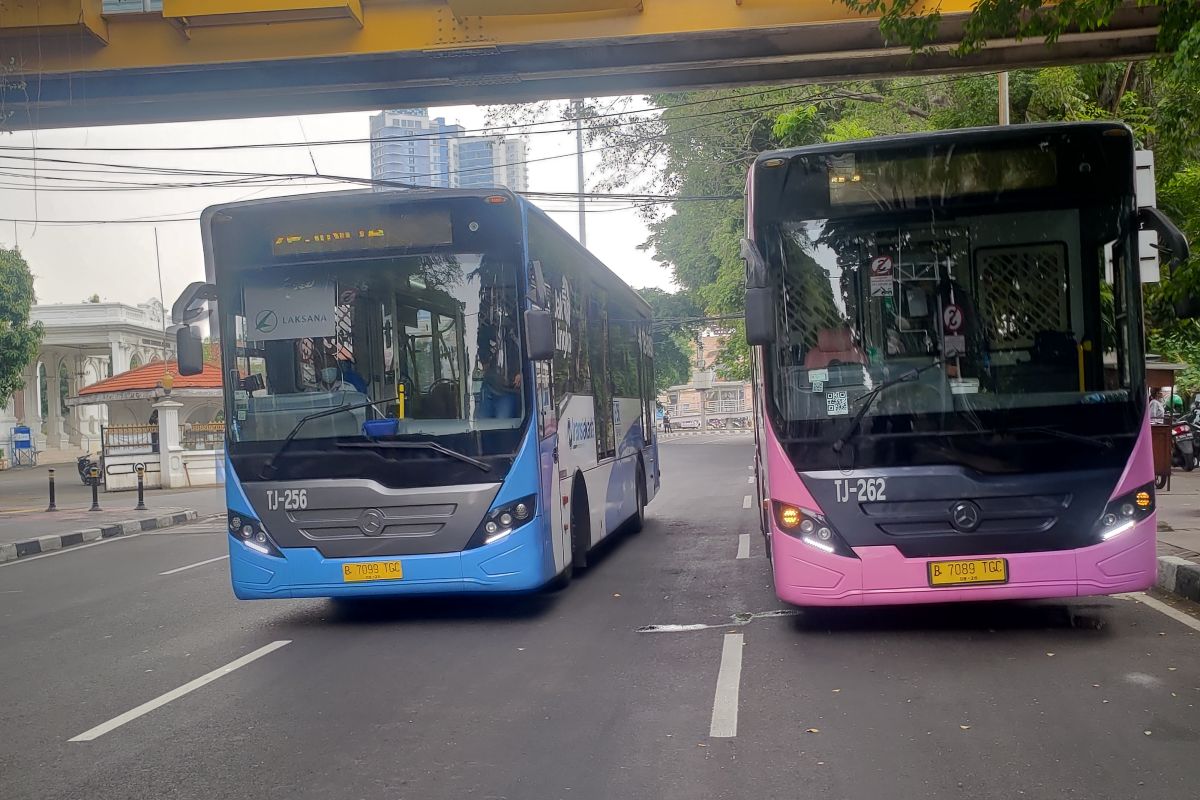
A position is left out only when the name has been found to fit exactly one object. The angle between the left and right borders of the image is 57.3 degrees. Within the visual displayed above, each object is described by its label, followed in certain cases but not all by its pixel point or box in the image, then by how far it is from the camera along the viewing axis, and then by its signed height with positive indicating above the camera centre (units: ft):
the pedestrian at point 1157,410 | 54.71 -2.31
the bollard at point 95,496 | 76.08 -5.36
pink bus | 22.91 +0.19
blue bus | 26.71 +0.33
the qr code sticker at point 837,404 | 23.62 -0.48
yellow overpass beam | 34.04 +11.07
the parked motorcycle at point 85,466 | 110.43 -4.79
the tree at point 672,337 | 201.64 +10.25
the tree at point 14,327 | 132.46 +11.71
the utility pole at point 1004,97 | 56.24 +14.29
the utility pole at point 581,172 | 101.64 +21.35
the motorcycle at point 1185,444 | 67.82 -4.96
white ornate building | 161.27 +9.39
